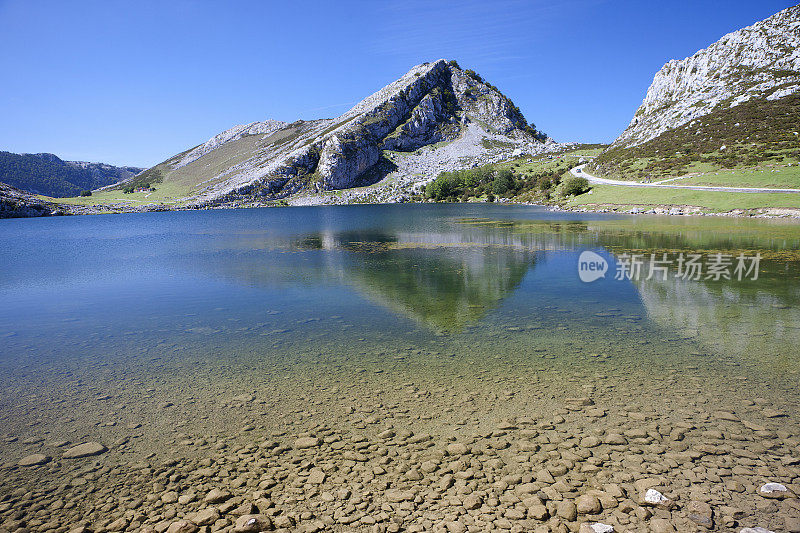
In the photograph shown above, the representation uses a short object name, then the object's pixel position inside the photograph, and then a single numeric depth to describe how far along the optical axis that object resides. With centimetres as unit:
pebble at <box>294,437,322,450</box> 854
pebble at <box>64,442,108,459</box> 851
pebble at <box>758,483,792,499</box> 662
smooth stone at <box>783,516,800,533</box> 596
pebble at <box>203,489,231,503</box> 703
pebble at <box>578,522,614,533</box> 607
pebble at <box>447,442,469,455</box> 815
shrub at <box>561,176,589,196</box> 9100
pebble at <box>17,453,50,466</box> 830
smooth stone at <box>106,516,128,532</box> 650
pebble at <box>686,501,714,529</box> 614
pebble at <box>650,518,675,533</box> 607
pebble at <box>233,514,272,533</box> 632
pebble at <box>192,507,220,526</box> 650
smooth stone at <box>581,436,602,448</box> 821
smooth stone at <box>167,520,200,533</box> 634
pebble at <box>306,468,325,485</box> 744
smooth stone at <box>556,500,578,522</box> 637
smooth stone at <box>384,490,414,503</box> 692
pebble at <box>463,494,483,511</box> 668
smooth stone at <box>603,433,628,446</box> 824
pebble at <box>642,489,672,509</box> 653
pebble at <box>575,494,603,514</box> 647
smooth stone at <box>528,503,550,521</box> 639
